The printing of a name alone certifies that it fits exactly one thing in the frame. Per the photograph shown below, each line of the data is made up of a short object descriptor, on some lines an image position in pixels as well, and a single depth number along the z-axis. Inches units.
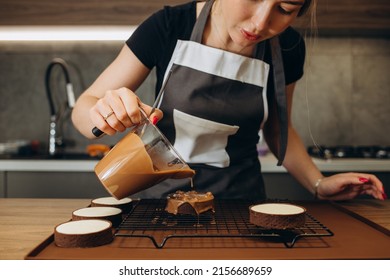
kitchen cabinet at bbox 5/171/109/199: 86.8
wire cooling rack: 31.5
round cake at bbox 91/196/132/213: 40.3
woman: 51.8
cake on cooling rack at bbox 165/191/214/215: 38.4
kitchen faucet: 103.7
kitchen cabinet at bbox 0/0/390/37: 93.2
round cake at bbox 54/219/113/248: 30.1
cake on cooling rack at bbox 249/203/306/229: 33.5
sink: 91.9
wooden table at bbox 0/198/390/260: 31.7
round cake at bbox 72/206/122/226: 35.3
